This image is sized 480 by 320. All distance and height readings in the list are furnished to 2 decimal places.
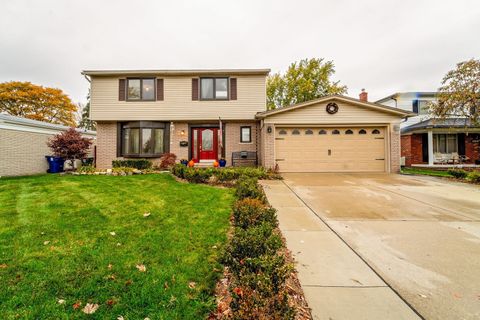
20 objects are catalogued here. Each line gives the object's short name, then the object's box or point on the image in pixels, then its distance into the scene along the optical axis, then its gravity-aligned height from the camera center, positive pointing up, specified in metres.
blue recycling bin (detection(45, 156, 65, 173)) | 11.01 -0.19
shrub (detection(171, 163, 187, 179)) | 8.15 -0.43
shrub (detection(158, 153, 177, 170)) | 10.72 -0.05
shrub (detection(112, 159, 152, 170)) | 10.38 -0.19
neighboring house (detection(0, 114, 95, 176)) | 9.49 +0.77
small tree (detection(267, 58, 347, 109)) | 22.39 +8.95
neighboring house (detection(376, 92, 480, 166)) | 13.85 +1.15
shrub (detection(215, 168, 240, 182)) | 7.45 -0.56
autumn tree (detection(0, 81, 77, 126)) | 22.44 +6.85
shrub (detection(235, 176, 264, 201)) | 4.43 -0.73
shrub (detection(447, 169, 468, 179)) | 8.26 -0.59
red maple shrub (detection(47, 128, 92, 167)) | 9.74 +0.75
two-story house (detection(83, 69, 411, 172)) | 10.64 +1.94
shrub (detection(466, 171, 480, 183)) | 7.52 -0.67
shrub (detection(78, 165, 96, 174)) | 9.66 -0.46
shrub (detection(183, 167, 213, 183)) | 7.54 -0.56
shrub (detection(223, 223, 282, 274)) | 2.14 -0.97
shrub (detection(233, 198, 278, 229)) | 3.10 -0.89
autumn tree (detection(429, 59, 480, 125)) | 10.07 +3.41
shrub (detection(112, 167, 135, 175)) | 9.48 -0.46
